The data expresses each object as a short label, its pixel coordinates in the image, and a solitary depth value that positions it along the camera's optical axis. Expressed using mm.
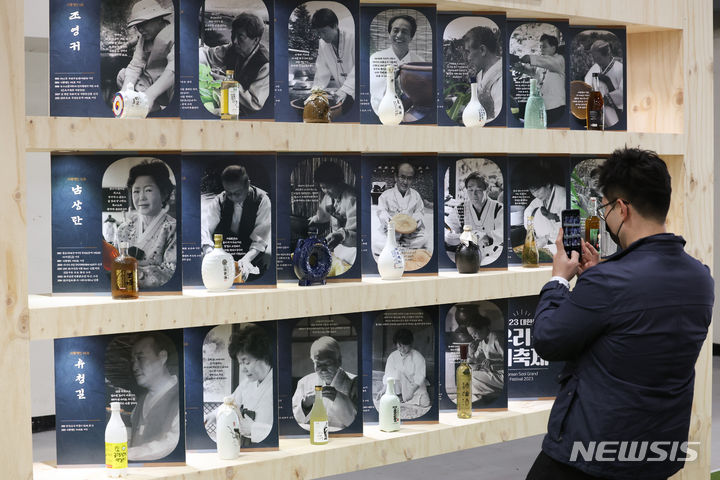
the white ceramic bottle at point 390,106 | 3055
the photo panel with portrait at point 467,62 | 3260
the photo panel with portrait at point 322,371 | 2965
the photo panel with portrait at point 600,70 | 3576
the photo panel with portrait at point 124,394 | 2627
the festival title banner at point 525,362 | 3469
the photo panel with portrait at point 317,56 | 2949
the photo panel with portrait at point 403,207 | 3146
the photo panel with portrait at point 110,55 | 2609
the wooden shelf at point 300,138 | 2477
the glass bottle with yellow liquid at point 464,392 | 3234
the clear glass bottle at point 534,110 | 3395
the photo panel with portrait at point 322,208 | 2939
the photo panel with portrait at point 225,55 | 2768
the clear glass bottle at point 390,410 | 3035
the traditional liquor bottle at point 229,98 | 2740
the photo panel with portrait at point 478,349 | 3295
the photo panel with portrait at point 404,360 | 3150
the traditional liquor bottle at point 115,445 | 2549
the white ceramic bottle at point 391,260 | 3041
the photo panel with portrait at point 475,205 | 3301
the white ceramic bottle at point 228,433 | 2699
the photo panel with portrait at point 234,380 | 2795
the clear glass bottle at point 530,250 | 3408
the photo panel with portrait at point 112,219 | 2646
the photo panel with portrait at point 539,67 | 3426
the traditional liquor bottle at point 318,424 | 2885
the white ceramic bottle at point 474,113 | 3229
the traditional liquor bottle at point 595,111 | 3504
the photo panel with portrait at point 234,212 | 2779
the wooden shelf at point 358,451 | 2607
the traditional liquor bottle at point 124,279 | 2586
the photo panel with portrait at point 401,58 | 3133
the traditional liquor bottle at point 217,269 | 2703
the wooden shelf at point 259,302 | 2426
